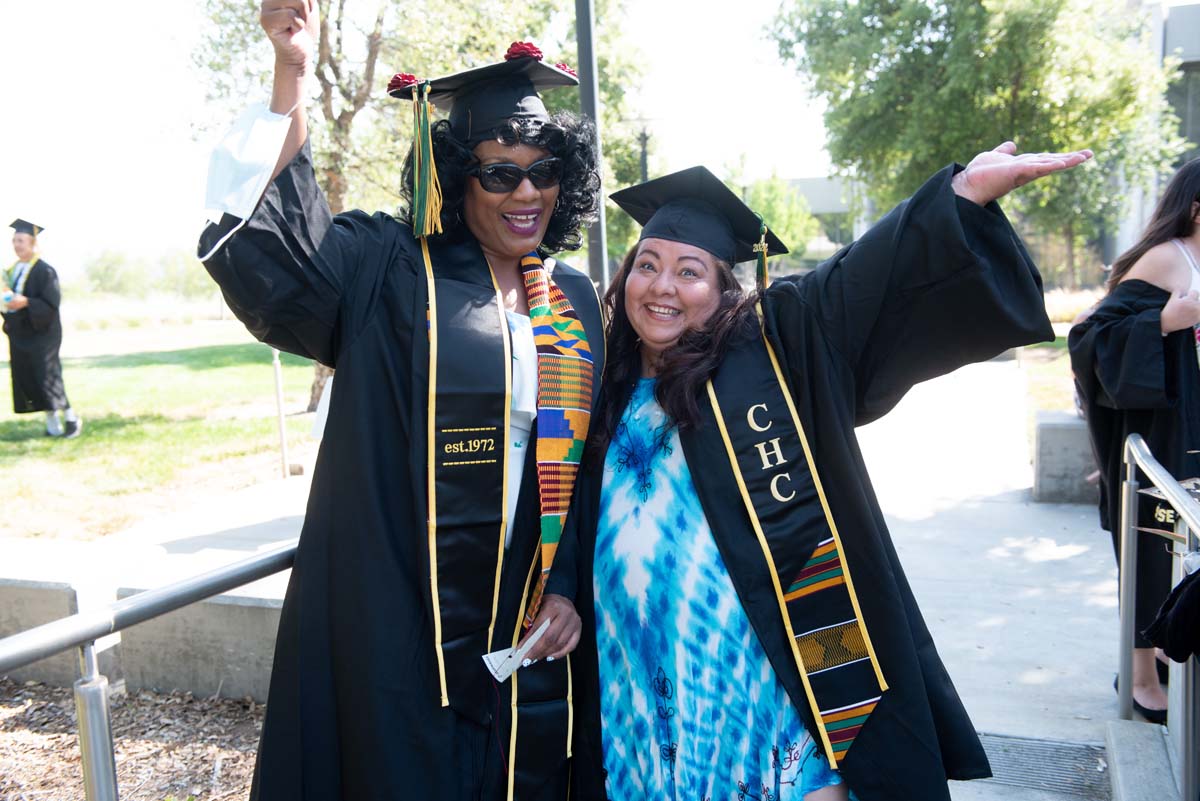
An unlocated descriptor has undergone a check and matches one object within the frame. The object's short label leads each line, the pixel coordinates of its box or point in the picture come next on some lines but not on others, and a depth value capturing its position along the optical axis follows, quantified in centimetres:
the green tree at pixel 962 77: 1631
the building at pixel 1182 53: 2503
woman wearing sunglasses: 197
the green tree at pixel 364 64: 1062
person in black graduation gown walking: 988
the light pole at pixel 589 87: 523
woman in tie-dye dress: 200
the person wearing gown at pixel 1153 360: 341
